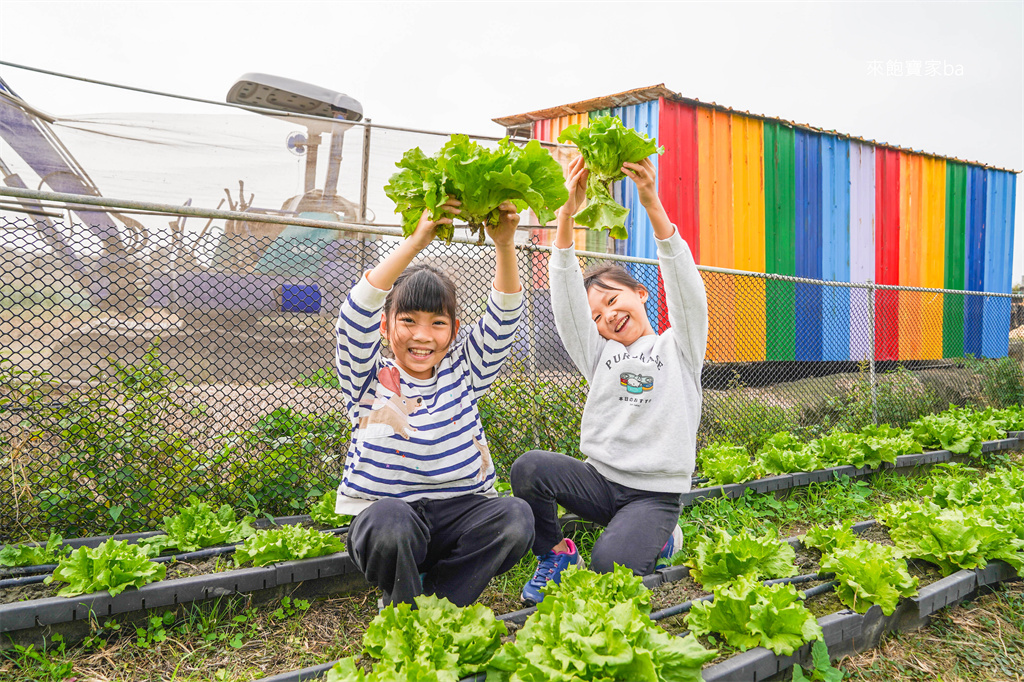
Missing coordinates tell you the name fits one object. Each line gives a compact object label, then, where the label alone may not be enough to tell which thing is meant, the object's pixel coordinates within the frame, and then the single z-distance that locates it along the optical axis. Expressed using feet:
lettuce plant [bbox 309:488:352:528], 9.83
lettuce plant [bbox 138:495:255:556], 8.86
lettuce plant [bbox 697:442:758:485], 12.96
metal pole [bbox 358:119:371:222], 16.16
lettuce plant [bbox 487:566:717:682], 5.28
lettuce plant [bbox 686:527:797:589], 8.33
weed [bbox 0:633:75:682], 6.72
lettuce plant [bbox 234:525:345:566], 8.39
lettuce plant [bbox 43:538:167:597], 7.36
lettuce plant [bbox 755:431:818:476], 14.07
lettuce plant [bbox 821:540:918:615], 7.70
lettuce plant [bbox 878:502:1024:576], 9.16
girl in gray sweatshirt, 8.67
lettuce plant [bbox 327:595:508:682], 5.67
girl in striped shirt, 7.16
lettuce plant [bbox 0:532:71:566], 8.23
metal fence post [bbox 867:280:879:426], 18.45
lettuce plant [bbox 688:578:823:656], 6.56
